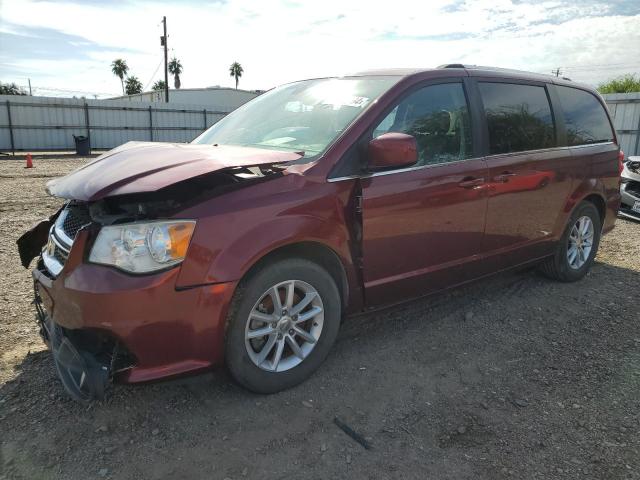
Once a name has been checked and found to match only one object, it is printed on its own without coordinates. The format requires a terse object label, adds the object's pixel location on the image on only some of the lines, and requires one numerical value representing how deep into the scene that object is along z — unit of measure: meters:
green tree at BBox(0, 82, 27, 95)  56.70
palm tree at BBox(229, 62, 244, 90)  83.19
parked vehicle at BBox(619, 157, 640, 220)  7.80
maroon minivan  2.42
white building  38.78
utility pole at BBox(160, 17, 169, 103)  36.75
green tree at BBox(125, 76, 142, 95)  83.06
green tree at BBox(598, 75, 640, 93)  24.27
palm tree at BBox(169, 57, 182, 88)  72.11
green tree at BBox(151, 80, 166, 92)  62.04
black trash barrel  22.00
